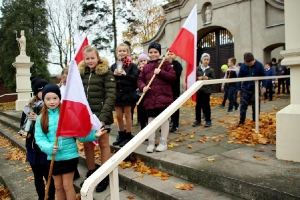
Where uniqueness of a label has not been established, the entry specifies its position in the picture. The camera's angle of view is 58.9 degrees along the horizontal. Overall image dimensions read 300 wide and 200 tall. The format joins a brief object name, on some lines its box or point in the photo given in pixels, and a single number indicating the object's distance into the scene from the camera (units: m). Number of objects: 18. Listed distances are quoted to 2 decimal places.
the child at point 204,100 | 5.49
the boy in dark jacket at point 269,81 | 9.45
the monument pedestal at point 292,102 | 3.05
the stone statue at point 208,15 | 13.42
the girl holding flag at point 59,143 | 2.76
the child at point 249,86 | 5.20
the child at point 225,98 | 8.63
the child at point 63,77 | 4.40
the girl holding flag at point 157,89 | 3.96
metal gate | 13.84
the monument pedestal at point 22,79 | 12.70
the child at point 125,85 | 4.23
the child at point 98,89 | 3.38
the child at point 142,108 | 5.24
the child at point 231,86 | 7.49
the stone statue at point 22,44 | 13.14
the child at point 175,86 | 5.26
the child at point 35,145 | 3.20
